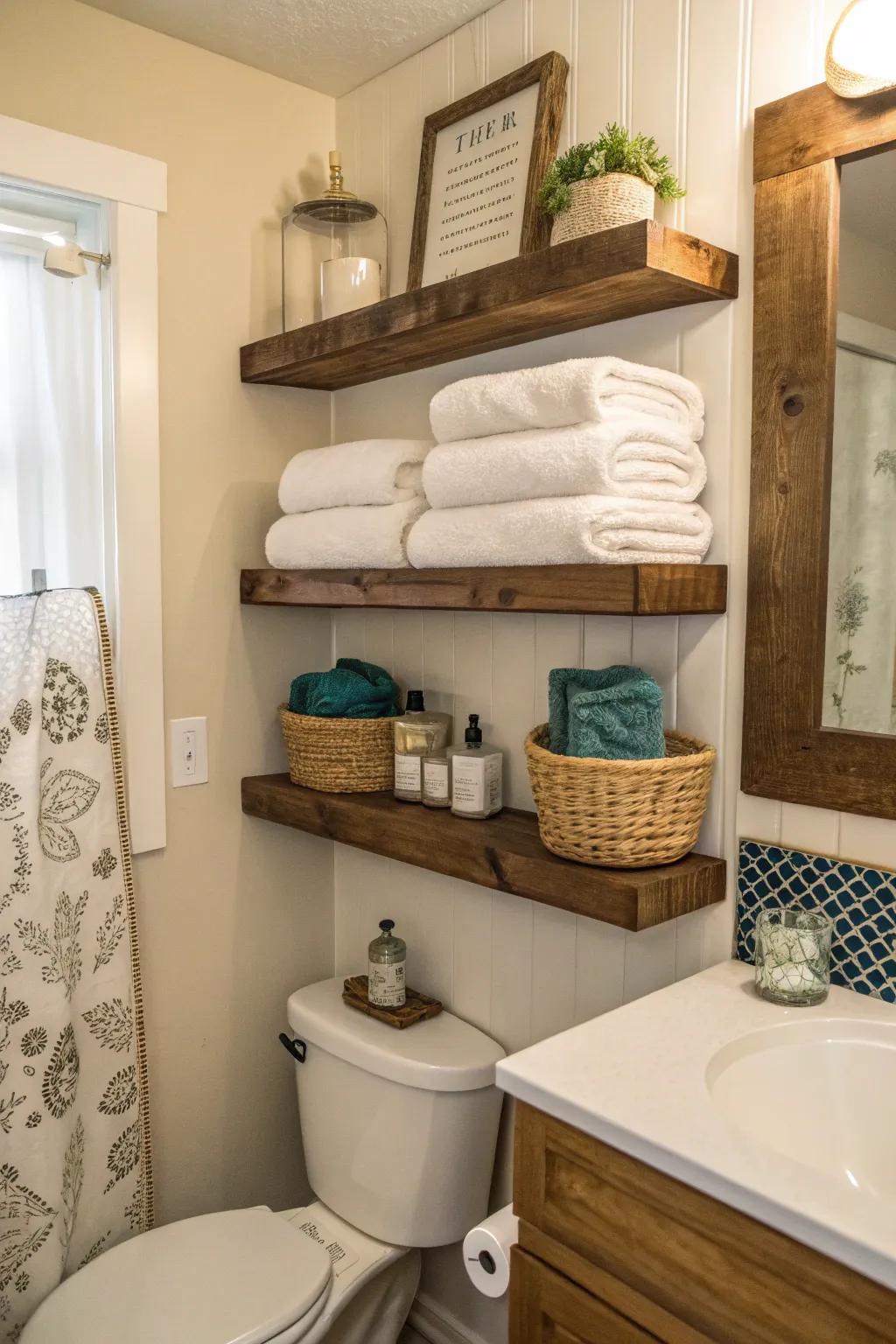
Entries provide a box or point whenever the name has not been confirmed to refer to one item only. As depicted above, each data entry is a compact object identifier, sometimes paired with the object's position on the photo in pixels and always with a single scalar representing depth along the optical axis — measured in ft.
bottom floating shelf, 4.09
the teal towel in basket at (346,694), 5.67
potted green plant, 4.27
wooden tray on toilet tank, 5.58
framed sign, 4.95
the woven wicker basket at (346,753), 5.62
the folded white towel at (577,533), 4.04
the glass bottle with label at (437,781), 5.30
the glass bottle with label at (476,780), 5.10
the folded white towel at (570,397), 4.04
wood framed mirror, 3.85
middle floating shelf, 3.99
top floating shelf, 4.00
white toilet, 4.56
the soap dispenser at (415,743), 5.43
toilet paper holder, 3.59
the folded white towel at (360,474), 5.10
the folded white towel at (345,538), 5.05
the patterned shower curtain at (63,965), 4.98
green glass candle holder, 3.84
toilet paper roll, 3.44
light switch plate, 5.82
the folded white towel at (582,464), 4.02
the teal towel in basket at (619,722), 4.11
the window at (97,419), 5.37
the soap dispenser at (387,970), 5.67
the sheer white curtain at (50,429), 5.42
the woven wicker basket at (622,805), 4.08
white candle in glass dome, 5.71
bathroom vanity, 2.67
